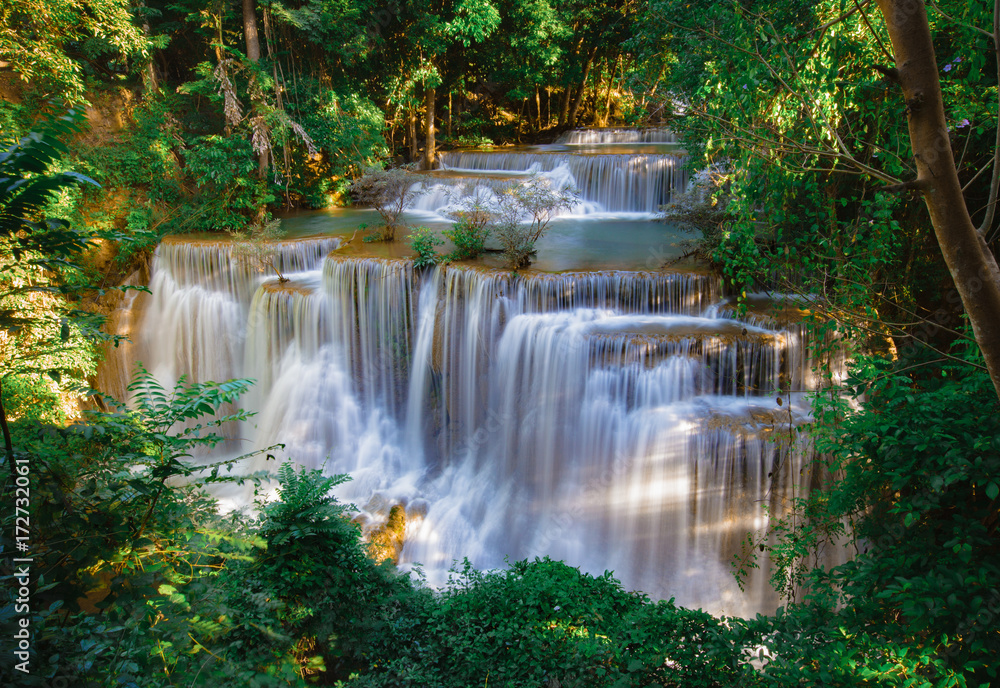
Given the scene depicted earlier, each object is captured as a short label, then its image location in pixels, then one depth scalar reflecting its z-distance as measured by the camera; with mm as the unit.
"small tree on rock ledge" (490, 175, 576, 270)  9242
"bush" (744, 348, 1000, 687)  3260
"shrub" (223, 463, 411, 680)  4375
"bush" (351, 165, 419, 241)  11516
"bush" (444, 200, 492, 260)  9773
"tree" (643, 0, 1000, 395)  2244
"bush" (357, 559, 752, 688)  4316
